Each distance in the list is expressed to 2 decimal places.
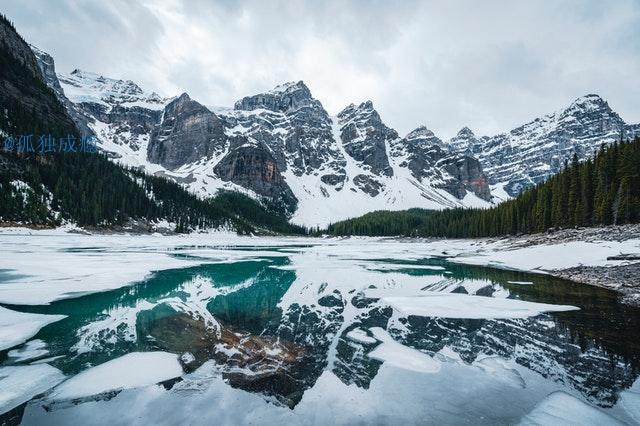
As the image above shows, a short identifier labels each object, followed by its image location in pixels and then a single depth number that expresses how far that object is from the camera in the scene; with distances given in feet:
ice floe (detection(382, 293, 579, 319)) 50.96
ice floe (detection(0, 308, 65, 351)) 35.55
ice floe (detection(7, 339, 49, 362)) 31.19
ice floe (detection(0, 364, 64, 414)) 23.32
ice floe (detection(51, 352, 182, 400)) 25.31
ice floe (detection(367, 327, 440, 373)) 31.65
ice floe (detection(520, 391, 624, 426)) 21.45
